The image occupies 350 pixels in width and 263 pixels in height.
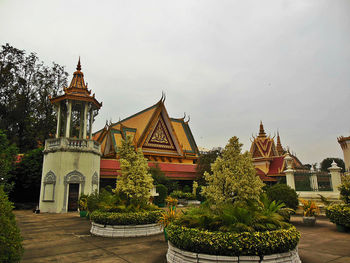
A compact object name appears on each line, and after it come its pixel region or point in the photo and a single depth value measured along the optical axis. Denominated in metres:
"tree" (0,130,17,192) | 16.05
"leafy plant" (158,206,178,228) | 7.23
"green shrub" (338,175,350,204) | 9.88
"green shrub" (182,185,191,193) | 25.58
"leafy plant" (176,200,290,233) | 5.32
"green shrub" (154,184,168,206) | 19.14
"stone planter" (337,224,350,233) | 9.12
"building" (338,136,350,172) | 30.60
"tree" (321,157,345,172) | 65.12
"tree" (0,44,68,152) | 27.22
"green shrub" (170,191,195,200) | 22.50
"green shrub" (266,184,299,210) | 11.83
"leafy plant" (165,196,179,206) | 15.14
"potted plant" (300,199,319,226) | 10.61
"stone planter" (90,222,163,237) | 8.36
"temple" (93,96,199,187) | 27.38
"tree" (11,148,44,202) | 20.95
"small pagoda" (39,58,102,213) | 16.92
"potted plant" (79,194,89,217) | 13.91
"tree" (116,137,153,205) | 9.38
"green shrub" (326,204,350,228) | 8.92
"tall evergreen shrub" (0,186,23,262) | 3.79
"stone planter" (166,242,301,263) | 4.68
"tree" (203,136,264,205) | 6.53
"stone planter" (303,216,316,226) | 10.59
